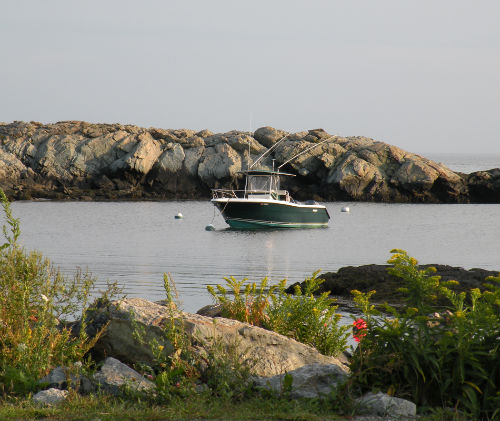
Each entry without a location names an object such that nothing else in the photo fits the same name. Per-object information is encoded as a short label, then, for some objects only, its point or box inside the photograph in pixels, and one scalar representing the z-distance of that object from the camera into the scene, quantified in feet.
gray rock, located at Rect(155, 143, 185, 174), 511.81
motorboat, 311.88
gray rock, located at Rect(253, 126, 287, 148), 544.62
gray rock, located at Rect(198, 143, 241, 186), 498.28
